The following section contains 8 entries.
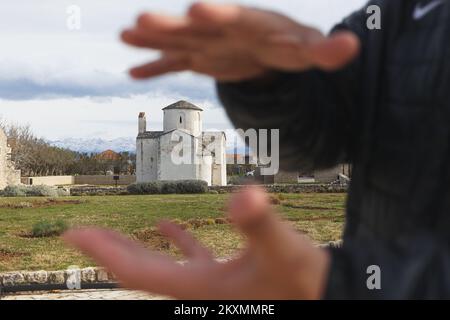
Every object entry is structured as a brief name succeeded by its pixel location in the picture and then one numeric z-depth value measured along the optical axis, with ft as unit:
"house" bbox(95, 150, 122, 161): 232.73
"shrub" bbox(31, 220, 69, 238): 44.60
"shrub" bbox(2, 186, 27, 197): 95.45
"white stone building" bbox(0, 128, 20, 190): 122.42
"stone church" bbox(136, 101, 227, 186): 142.82
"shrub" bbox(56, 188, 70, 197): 98.43
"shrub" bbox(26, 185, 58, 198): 95.14
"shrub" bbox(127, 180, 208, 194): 106.26
